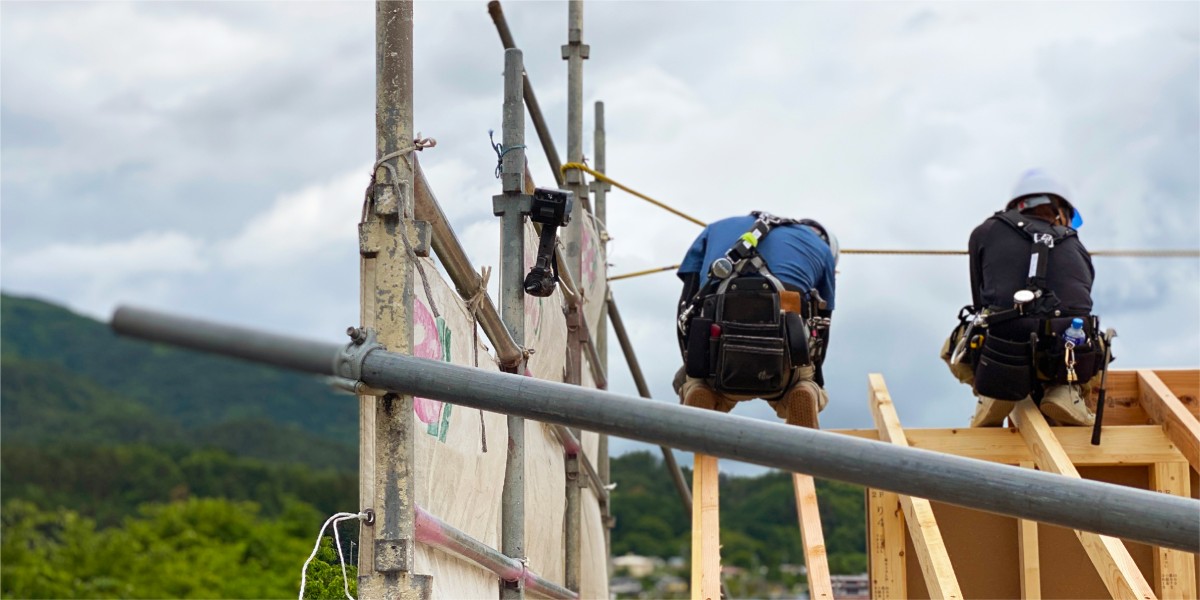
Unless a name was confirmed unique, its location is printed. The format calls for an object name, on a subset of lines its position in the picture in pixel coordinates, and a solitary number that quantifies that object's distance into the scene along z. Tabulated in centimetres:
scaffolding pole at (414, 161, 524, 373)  445
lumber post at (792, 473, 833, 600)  577
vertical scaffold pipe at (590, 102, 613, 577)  1020
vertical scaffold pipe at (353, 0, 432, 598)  405
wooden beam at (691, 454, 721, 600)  573
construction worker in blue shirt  704
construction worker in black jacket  717
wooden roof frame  715
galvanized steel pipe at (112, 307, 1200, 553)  268
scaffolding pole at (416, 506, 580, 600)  424
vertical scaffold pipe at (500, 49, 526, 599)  566
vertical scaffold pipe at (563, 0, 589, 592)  765
